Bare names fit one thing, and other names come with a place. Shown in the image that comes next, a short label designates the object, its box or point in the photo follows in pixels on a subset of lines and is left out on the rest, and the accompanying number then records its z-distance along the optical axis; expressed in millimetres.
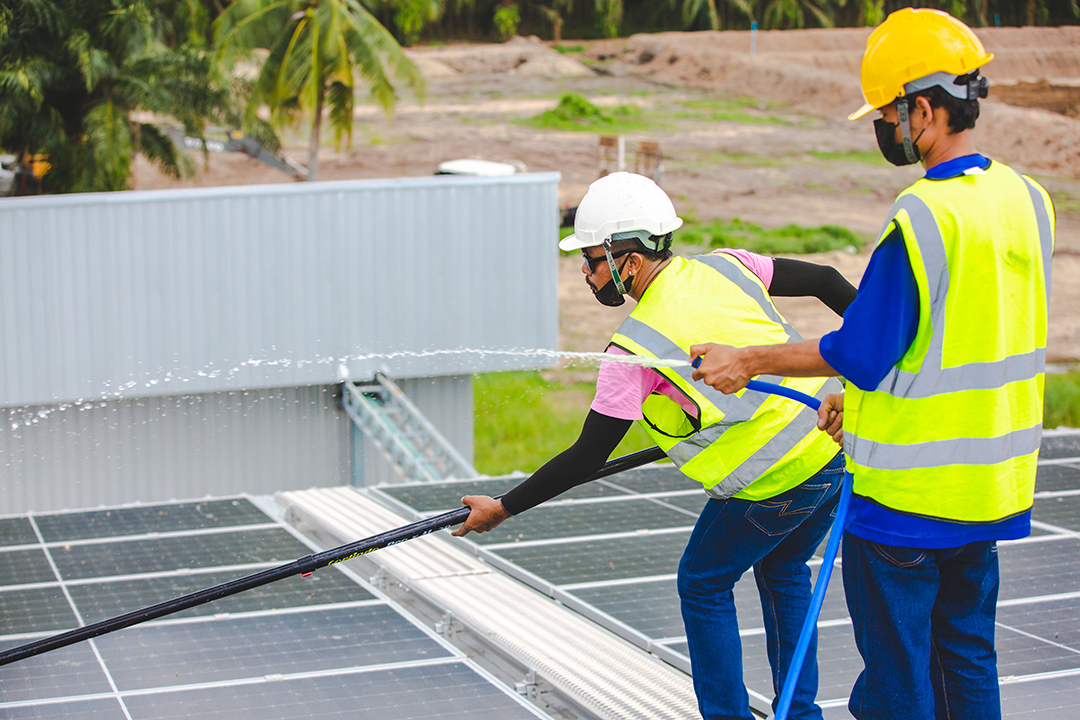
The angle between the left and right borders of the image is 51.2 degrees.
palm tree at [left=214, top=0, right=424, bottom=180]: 28047
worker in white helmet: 3223
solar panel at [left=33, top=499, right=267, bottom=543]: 7098
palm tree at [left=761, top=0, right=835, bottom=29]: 64625
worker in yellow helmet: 2527
